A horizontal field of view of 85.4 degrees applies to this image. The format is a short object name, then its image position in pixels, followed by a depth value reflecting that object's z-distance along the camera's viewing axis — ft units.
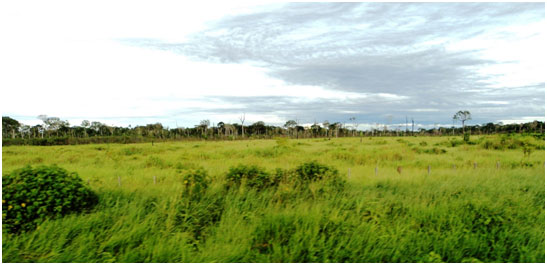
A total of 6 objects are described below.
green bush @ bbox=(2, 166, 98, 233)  15.78
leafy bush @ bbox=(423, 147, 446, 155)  72.59
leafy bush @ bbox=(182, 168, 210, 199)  21.77
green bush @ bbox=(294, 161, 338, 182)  25.90
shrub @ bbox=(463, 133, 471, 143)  99.86
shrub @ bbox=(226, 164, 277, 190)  24.54
